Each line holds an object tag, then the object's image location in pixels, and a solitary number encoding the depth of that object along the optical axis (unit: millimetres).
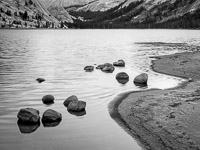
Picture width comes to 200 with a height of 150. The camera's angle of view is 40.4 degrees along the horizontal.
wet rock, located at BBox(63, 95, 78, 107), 25516
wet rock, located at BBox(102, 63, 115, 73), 47338
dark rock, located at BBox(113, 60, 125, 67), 54812
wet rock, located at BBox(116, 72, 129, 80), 39531
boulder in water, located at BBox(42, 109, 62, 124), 21016
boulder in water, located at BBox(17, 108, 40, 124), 20594
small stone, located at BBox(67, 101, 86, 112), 23703
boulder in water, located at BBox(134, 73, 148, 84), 36062
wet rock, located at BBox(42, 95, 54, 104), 26500
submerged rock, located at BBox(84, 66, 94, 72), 47812
